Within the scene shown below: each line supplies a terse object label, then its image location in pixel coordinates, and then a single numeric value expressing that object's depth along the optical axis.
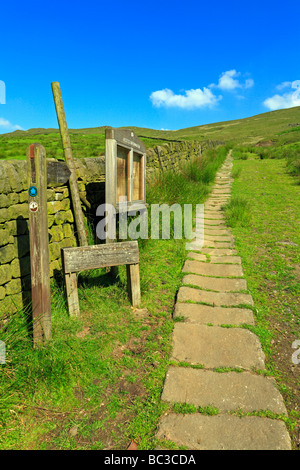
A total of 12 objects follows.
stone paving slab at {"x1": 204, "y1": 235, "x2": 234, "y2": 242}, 5.49
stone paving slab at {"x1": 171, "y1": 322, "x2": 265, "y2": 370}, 2.53
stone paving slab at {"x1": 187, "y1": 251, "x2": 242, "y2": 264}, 4.55
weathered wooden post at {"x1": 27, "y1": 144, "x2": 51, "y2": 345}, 2.46
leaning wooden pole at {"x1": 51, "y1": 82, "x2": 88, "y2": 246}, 3.58
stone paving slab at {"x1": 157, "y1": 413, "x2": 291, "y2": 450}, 1.79
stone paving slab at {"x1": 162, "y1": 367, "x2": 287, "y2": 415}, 2.09
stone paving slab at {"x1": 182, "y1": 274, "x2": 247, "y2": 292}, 3.78
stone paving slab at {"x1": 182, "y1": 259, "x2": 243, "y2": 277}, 4.18
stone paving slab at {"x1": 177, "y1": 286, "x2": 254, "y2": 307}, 3.44
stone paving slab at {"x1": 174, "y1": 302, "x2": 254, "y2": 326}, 3.10
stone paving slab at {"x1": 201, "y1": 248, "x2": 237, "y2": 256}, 4.87
